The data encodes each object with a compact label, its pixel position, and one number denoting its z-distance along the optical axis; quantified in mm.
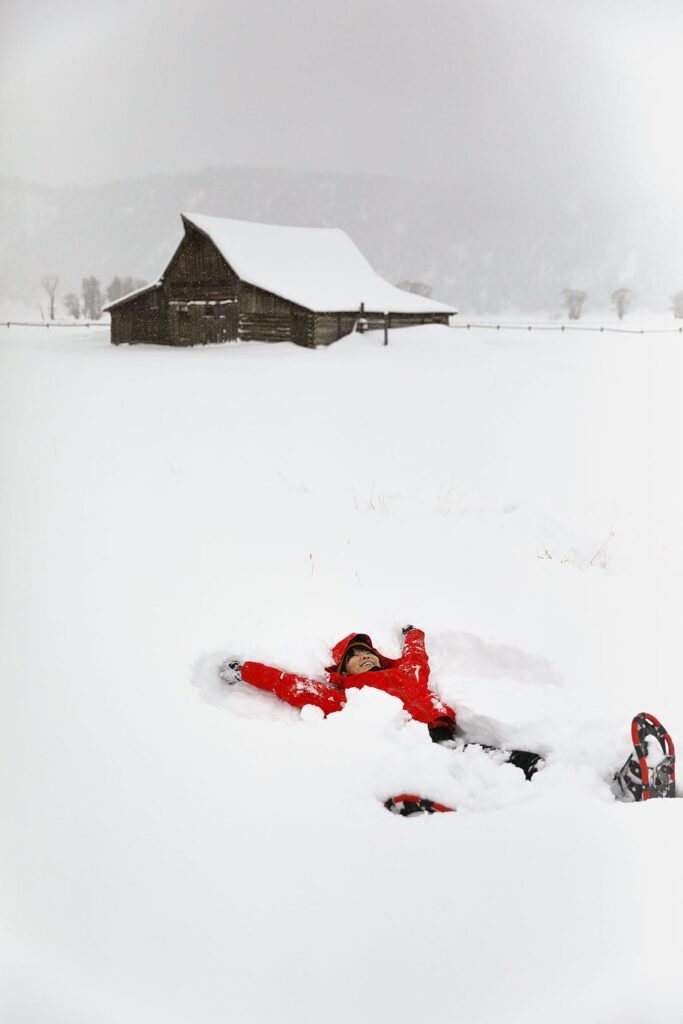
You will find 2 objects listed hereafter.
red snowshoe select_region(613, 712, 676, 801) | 4156
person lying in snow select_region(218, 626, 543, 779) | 5000
